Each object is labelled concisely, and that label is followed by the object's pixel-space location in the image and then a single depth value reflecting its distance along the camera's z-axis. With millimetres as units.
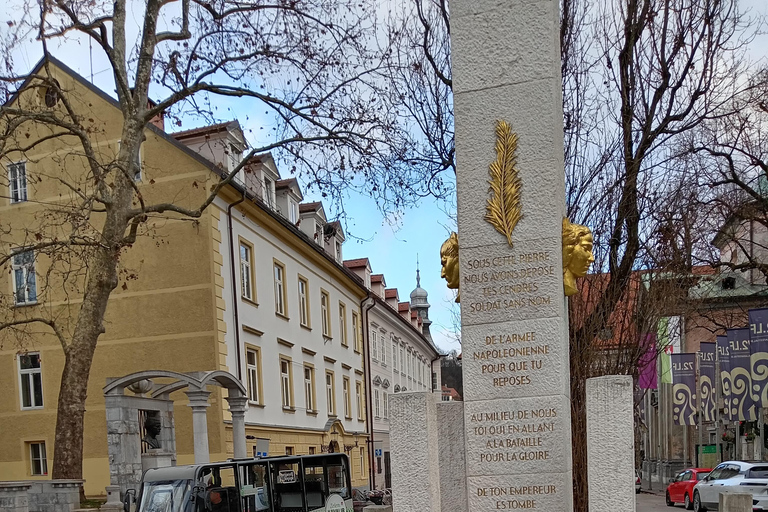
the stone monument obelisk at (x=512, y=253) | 6086
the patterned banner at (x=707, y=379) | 28219
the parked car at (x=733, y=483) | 20703
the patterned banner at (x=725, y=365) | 24047
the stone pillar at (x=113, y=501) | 14812
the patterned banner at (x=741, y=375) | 23062
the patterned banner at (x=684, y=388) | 29297
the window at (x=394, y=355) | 45969
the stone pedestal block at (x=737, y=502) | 10422
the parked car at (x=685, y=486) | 27078
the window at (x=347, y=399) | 34469
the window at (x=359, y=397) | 36750
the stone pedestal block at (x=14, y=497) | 14617
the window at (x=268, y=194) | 28094
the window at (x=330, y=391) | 31906
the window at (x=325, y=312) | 32312
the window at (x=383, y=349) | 43000
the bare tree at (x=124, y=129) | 15562
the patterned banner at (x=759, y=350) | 21609
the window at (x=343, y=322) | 34844
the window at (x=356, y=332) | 37219
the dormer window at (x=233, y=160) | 25253
